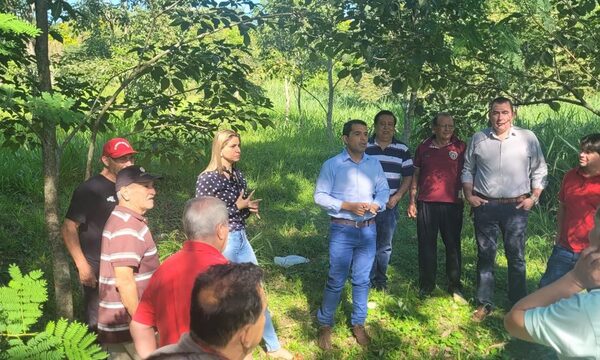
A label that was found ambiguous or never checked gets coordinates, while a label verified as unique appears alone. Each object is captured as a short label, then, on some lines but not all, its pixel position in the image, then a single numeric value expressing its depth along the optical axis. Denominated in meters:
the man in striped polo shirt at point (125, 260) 2.57
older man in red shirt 2.16
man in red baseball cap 3.07
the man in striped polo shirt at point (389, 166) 4.68
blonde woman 3.52
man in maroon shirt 4.53
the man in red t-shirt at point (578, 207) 3.59
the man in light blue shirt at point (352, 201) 3.82
